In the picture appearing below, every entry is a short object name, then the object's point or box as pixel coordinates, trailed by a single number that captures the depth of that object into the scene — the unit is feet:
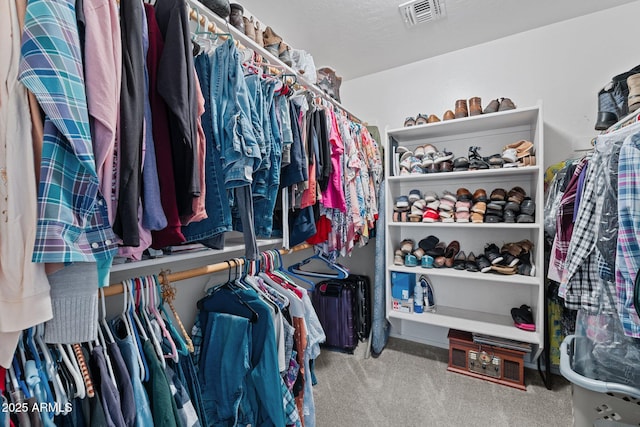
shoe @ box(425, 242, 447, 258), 7.22
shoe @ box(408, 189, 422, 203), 7.49
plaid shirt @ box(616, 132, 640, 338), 2.99
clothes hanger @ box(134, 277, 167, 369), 2.83
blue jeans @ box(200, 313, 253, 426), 3.35
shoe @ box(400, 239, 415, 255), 7.59
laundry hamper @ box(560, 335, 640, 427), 3.28
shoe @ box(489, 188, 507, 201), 6.61
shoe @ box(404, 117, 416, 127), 7.36
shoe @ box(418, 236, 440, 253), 7.50
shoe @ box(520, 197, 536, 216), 6.08
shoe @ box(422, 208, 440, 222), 6.97
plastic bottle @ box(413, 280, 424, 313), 7.28
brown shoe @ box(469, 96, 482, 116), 6.58
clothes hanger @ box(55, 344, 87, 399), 2.14
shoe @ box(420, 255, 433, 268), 7.06
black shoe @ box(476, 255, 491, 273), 6.55
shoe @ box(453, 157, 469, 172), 6.70
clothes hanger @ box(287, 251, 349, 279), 5.64
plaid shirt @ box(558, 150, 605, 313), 3.72
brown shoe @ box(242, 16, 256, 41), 4.57
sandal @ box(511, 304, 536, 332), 6.13
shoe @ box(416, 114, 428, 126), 7.23
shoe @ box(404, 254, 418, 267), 7.30
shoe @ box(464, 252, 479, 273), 6.71
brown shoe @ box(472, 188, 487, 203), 6.77
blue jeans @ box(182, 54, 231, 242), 2.91
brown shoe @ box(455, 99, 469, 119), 6.74
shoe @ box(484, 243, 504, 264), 6.48
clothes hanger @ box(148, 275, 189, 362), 3.02
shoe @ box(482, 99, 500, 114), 6.47
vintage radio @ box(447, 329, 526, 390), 6.13
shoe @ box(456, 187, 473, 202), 6.91
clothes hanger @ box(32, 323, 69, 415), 2.06
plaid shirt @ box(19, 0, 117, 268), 1.62
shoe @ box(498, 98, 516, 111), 6.31
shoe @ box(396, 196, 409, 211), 7.49
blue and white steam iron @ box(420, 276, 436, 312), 7.54
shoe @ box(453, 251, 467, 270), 6.87
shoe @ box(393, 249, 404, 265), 7.53
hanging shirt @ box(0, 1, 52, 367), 1.61
